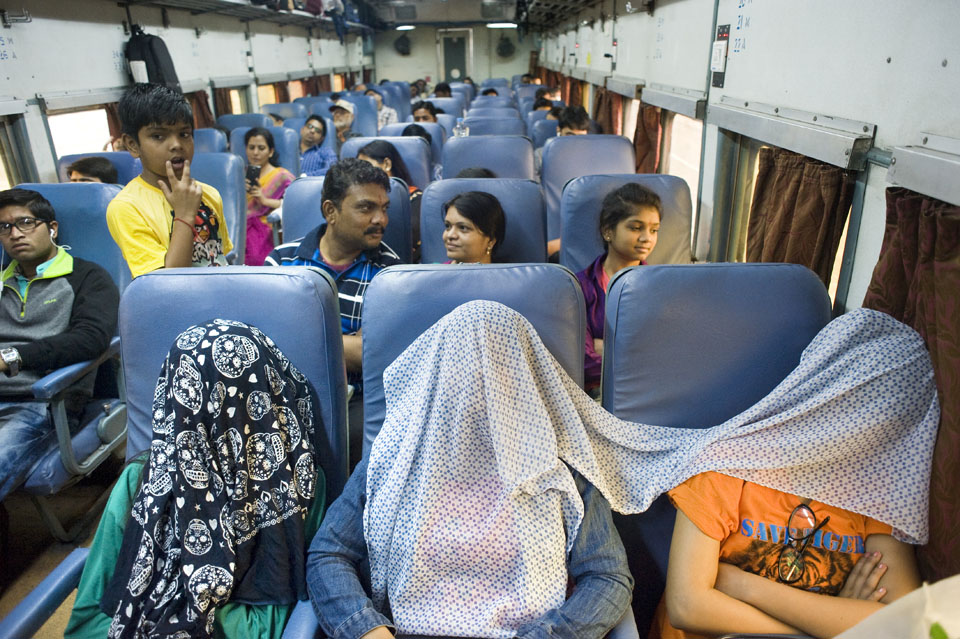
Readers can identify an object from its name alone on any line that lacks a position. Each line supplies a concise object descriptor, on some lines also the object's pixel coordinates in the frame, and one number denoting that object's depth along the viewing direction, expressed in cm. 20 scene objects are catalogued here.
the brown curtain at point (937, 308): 125
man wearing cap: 671
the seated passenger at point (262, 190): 404
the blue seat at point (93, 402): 198
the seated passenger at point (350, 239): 230
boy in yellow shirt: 214
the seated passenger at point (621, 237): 238
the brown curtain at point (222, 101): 759
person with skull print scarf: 129
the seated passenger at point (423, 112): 658
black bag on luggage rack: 565
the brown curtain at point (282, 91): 1043
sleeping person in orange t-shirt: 129
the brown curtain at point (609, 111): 664
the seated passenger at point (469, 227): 258
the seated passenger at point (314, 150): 538
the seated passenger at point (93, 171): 374
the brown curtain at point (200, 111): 689
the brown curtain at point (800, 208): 202
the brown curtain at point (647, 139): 491
